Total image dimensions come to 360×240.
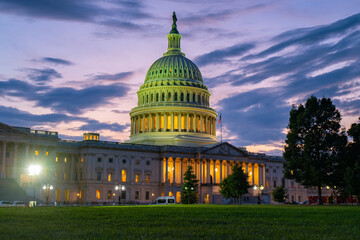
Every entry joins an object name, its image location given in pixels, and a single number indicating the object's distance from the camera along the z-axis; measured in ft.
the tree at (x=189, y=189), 365.49
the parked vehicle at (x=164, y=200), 350.97
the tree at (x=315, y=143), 255.09
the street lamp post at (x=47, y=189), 367.62
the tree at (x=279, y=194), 348.79
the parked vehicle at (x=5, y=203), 263.18
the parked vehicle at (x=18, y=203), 268.04
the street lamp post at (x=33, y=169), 195.32
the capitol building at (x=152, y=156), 372.58
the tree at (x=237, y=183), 340.80
